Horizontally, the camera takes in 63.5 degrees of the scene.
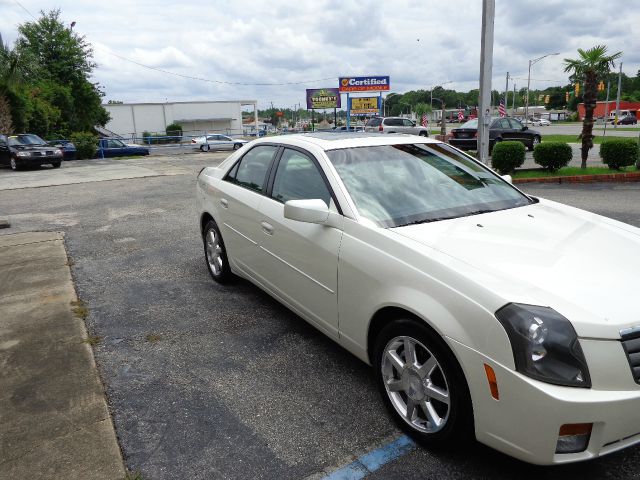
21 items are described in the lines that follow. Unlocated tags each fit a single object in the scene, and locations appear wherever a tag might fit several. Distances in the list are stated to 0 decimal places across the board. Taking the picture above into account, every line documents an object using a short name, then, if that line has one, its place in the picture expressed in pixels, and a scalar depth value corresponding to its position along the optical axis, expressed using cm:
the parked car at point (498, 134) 1983
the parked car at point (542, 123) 7154
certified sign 3853
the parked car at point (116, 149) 2834
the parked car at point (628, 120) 6363
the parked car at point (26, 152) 1942
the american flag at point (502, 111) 3959
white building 6838
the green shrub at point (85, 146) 2689
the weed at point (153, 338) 407
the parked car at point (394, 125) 2892
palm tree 1270
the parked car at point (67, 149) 2538
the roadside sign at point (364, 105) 3966
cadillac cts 210
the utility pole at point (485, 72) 1138
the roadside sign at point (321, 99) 4219
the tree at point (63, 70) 3475
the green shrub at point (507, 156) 1249
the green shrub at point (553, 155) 1234
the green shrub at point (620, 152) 1228
